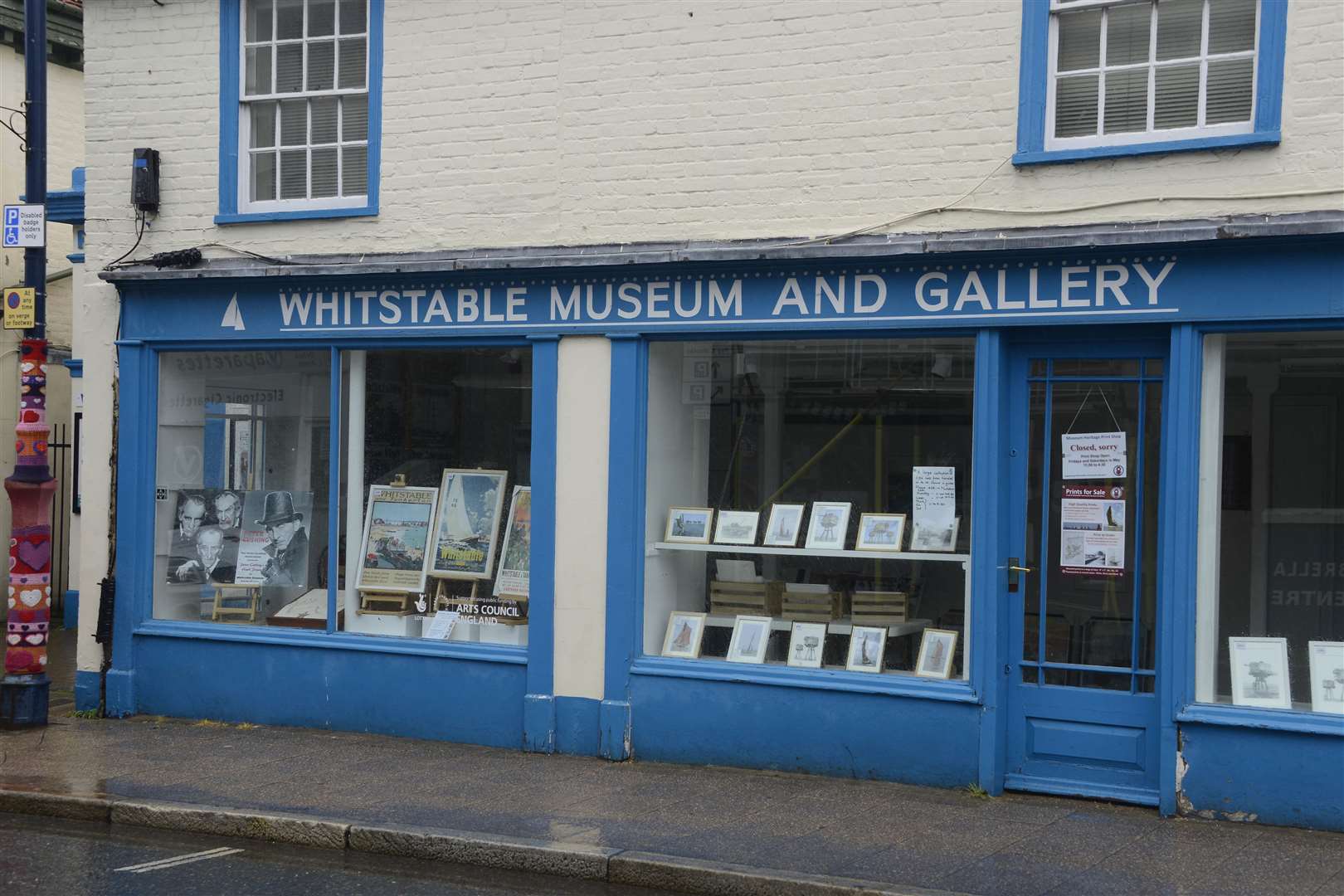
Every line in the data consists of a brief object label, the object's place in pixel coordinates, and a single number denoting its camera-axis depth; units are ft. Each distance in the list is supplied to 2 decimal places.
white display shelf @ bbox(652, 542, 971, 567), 28.45
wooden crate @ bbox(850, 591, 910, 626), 29.09
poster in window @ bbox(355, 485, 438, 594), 33.88
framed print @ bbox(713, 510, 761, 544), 30.71
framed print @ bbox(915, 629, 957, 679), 28.12
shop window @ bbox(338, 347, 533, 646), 32.55
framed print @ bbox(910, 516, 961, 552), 28.40
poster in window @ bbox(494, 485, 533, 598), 32.48
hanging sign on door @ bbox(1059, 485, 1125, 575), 27.07
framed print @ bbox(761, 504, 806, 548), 30.22
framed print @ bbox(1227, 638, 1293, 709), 25.39
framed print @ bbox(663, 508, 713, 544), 30.99
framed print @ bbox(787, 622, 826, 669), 29.55
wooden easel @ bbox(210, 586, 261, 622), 35.40
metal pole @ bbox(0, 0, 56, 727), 33.17
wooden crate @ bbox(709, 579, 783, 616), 30.45
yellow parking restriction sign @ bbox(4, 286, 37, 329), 33.12
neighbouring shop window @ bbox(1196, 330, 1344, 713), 25.63
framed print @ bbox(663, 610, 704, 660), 30.71
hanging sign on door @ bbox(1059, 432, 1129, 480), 27.07
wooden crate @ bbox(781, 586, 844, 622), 29.84
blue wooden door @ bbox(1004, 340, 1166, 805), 26.63
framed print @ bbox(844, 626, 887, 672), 28.96
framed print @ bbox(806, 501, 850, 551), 29.76
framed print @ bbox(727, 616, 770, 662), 30.19
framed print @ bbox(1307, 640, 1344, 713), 25.04
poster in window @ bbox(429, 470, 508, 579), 33.12
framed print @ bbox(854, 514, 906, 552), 29.09
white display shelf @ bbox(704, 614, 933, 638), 28.76
